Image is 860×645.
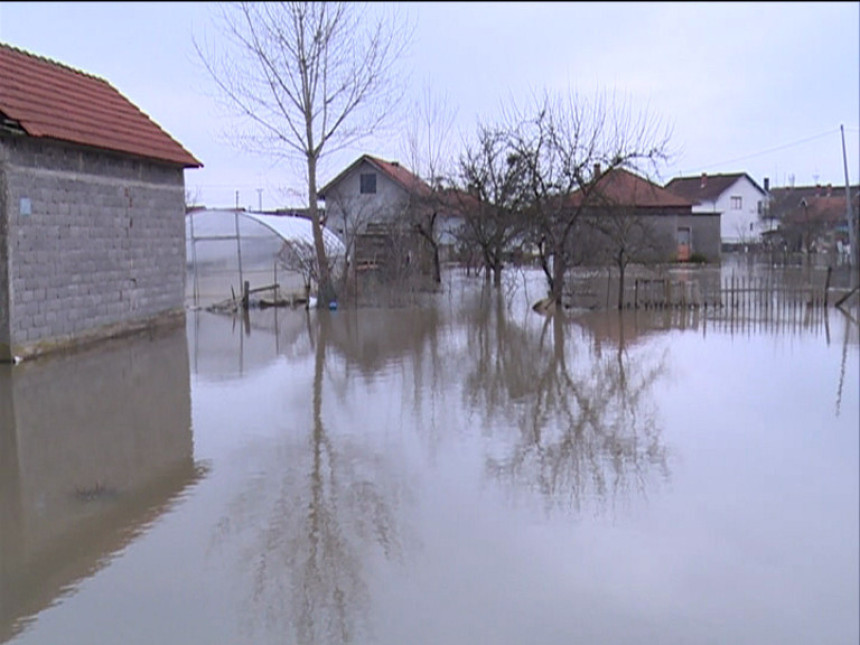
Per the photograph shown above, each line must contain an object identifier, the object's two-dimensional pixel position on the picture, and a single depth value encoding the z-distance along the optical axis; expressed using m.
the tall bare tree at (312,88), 24.38
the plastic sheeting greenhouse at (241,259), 24.70
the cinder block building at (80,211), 13.35
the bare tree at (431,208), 29.02
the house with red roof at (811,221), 48.06
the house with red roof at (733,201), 62.12
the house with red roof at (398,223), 27.23
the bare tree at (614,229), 24.62
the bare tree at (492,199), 27.36
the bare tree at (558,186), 24.28
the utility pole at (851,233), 33.34
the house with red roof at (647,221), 24.98
